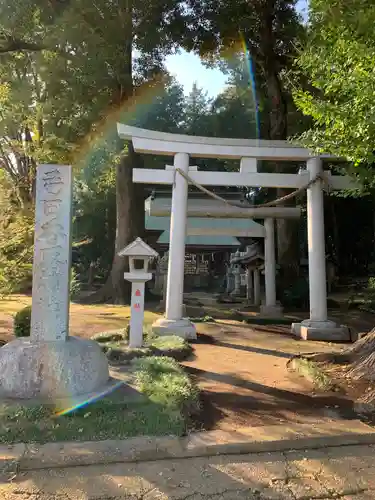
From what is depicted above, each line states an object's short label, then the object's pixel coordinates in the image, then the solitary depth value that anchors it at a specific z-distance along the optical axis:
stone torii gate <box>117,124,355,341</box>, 9.99
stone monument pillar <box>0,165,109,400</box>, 4.70
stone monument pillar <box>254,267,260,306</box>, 19.04
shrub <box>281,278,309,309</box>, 17.13
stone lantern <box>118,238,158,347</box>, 8.16
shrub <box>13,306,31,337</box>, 7.90
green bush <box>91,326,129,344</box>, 9.14
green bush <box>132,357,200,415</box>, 4.68
